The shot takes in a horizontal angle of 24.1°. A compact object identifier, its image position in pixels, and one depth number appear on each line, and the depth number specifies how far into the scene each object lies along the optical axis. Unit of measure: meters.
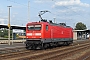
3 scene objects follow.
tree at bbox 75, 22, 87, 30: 152.44
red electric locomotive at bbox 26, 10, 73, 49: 26.59
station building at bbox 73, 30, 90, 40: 84.82
